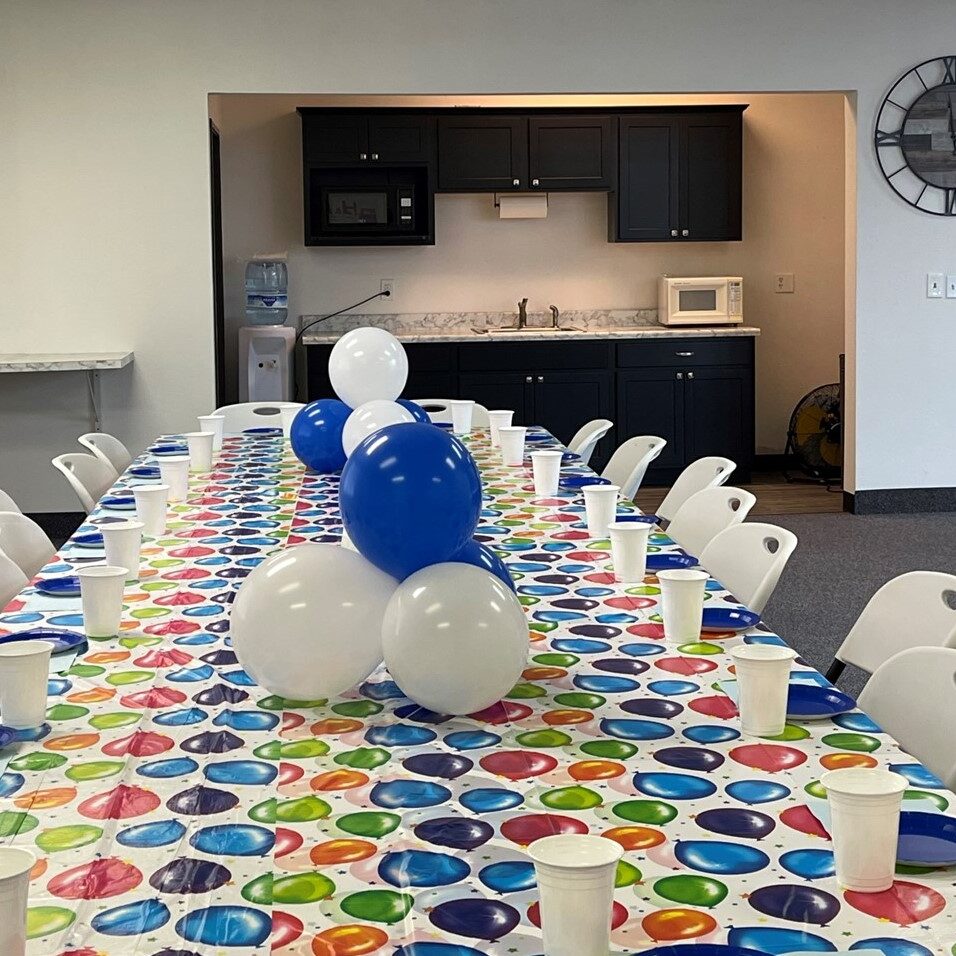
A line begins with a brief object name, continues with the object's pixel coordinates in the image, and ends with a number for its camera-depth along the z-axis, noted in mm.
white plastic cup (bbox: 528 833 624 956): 1098
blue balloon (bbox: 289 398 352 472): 3877
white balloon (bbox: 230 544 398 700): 1788
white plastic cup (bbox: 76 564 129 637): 2139
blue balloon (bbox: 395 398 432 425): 3836
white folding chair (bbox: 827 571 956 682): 2336
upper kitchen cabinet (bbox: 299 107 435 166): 7930
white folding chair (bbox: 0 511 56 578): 3217
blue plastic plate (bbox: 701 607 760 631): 2168
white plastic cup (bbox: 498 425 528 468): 4020
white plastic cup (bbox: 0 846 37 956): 1065
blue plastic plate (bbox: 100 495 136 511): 3408
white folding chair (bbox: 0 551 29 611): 2801
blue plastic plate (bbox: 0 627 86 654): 2078
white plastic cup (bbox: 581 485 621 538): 2920
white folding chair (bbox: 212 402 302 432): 5457
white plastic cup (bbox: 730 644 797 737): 1655
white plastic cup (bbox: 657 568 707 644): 2074
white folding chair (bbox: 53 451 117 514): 4250
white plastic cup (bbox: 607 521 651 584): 2490
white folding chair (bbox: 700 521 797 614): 2697
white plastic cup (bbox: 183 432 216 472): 3980
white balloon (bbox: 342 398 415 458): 3545
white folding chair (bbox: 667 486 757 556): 3379
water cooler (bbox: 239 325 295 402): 7758
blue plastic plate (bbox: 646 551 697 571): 2658
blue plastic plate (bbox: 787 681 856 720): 1728
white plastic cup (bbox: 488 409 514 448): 4344
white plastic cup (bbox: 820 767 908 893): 1226
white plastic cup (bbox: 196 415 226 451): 4324
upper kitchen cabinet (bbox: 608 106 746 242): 8242
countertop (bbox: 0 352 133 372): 6188
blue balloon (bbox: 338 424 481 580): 1915
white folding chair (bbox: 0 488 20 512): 3635
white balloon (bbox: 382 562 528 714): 1723
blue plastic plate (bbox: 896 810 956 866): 1282
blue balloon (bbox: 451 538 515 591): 2033
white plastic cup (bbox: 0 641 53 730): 1685
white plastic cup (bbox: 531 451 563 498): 3404
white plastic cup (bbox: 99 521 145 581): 2494
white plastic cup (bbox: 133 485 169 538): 2953
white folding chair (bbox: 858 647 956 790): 1893
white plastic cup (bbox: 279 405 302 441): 4691
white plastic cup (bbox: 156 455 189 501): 3441
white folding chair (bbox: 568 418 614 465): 4777
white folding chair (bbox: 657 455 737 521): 3979
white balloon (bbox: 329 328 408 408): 4117
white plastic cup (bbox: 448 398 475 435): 4703
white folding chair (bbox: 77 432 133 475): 4851
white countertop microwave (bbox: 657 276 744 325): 8289
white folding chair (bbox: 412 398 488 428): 5277
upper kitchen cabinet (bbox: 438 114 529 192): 8031
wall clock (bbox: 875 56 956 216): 7066
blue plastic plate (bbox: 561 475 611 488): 3672
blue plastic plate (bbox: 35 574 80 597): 2434
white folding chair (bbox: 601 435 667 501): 4258
